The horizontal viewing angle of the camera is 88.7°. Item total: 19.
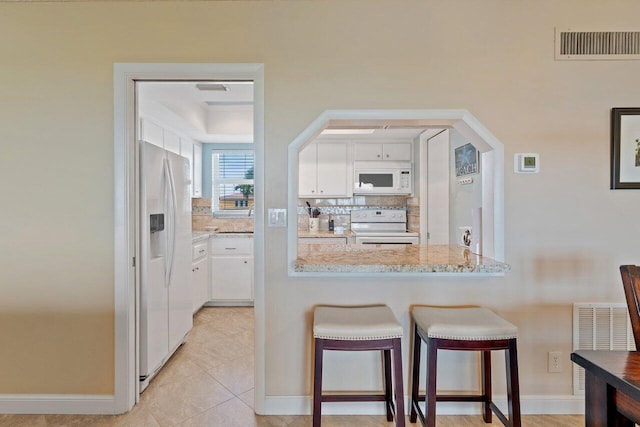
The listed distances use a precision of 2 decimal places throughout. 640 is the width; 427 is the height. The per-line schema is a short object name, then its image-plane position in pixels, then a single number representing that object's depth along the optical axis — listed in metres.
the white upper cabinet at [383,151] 4.62
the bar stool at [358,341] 1.54
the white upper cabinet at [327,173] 4.57
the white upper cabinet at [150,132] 2.91
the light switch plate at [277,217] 1.95
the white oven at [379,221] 4.77
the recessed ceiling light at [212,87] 2.93
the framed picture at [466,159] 3.05
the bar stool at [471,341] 1.54
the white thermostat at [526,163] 1.93
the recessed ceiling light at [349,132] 4.14
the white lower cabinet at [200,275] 3.57
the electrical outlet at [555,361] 1.95
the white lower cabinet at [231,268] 4.03
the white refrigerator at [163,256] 2.18
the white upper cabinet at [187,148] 3.94
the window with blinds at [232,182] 4.77
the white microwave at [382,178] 4.56
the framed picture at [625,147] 1.92
